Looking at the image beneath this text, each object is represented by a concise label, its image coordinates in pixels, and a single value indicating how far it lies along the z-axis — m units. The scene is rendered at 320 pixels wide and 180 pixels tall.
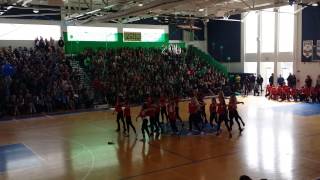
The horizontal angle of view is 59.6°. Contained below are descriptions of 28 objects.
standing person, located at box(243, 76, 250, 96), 20.72
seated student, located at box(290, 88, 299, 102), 17.72
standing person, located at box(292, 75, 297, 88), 18.85
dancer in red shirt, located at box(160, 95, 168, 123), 10.83
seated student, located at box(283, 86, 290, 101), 17.92
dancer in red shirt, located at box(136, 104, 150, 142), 9.51
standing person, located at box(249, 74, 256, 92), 20.87
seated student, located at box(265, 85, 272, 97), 18.95
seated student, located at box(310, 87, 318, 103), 17.14
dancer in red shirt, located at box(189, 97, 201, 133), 9.95
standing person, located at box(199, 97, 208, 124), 10.41
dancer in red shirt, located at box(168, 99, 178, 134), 10.09
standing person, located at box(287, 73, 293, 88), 18.85
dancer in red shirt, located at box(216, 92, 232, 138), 9.85
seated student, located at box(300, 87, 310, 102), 17.35
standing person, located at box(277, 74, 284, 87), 19.43
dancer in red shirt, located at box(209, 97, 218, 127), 10.25
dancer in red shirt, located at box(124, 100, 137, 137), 10.08
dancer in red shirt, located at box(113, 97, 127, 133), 10.56
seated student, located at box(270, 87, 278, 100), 18.34
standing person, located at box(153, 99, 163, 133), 9.77
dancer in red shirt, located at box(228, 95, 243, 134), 10.05
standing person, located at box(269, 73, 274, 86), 19.98
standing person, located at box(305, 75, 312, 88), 18.24
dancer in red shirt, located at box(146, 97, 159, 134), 9.60
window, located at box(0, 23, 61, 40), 17.88
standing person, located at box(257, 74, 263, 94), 20.58
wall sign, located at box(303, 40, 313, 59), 18.75
